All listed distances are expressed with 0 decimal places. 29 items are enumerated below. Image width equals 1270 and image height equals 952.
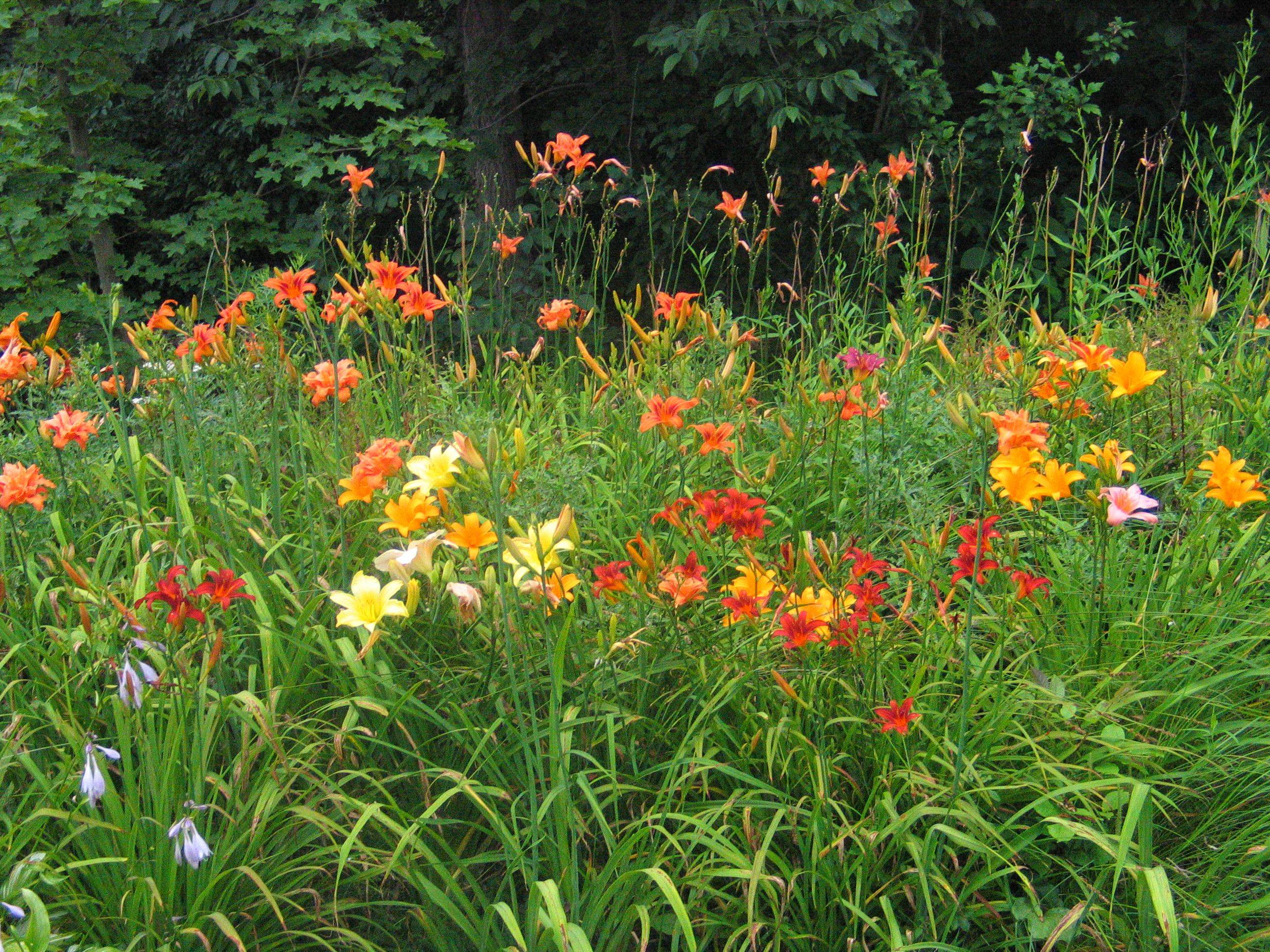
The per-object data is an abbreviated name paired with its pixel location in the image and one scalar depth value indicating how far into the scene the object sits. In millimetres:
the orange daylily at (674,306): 2488
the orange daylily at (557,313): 2607
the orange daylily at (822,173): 3225
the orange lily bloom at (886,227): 2922
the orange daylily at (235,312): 2404
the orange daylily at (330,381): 2367
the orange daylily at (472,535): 1586
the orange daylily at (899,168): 3119
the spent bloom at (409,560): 1546
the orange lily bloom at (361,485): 1790
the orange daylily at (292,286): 2301
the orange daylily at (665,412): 1909
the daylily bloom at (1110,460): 1705
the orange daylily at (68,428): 2043
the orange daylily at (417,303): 2336
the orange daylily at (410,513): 1707
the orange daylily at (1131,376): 2016
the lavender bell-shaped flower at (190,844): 1474
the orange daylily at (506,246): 2877
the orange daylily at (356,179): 2527
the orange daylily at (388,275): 2254
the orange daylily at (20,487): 1814
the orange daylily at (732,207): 3025
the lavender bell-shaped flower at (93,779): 1516
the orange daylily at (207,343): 2256
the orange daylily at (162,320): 2320
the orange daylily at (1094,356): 2154
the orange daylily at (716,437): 1918
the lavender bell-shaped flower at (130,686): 1588
